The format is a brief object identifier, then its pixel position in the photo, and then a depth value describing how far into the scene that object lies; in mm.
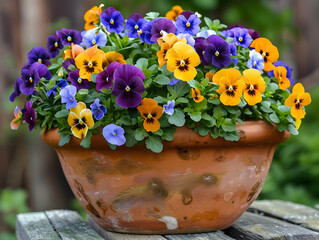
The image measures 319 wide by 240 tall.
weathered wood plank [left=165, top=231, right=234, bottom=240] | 1024
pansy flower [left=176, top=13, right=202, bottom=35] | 1039
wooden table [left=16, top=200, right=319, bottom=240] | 1036
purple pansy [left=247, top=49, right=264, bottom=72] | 1026
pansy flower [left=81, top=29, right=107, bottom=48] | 1038
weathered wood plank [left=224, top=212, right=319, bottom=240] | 1032
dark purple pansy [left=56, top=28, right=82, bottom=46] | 1080
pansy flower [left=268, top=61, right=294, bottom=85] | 1061
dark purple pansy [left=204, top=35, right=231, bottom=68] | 994
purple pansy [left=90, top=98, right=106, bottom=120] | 971
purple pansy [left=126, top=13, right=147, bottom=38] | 1041
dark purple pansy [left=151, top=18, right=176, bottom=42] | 1011
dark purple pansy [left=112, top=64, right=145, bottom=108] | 958
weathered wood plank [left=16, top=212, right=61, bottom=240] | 1068
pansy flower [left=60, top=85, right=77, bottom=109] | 973
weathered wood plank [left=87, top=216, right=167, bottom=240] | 1027
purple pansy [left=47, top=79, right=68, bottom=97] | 1012
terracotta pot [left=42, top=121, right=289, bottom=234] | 994
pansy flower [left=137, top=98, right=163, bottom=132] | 960
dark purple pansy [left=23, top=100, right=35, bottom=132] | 1022
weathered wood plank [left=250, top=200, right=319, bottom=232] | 1134
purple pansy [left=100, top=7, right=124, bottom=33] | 1033
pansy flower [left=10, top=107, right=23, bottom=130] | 1079
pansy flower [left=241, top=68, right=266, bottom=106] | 990
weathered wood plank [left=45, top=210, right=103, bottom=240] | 1063
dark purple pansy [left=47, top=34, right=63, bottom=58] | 1092
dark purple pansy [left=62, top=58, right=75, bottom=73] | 1034
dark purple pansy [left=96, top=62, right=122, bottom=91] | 974
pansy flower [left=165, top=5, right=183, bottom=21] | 1130
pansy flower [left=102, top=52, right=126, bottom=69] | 1005
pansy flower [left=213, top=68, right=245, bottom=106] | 977
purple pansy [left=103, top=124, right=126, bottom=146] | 959
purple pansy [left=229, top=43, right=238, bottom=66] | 1018
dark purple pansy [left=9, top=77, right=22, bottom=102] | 1053
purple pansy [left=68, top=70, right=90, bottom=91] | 1000
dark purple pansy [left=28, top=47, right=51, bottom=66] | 1083
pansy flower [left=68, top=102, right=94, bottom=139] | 972
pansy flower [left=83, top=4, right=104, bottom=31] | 1103
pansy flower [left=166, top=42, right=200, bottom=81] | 969
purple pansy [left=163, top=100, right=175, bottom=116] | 958
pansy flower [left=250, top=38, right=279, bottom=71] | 1045
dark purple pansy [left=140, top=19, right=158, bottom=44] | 1016
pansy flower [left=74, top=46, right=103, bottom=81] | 998
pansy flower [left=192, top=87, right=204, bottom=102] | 971
